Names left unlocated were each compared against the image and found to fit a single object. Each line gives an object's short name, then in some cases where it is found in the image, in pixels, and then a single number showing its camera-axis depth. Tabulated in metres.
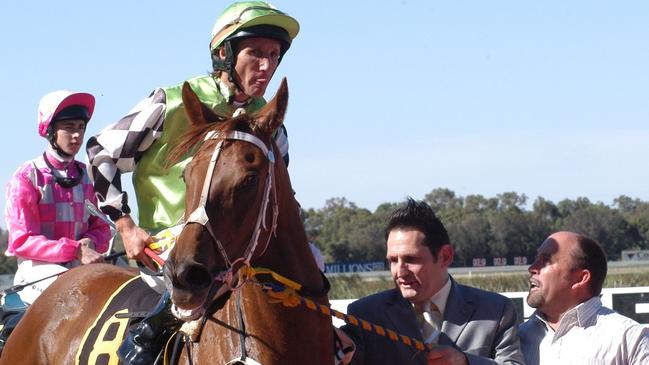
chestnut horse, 7.11
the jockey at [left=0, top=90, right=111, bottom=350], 12.19
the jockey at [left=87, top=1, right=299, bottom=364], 9.09
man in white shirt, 9.60
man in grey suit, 9.20
